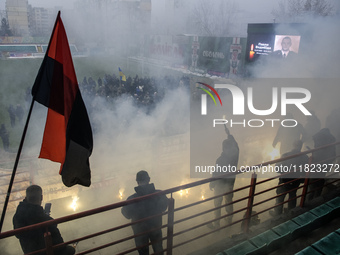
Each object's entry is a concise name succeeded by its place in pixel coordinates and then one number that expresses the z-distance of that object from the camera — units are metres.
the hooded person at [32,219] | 2.43
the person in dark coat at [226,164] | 4.06
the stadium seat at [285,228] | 2.85
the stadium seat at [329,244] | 2.60
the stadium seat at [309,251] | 2.59
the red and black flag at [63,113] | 2.31
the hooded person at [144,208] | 2.86
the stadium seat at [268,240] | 2.71
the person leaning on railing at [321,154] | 3.98
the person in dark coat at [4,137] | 7.40
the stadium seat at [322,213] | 3.09
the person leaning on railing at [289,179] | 3.87
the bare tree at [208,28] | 31.44
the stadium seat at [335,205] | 3.23
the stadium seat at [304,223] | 2.91
